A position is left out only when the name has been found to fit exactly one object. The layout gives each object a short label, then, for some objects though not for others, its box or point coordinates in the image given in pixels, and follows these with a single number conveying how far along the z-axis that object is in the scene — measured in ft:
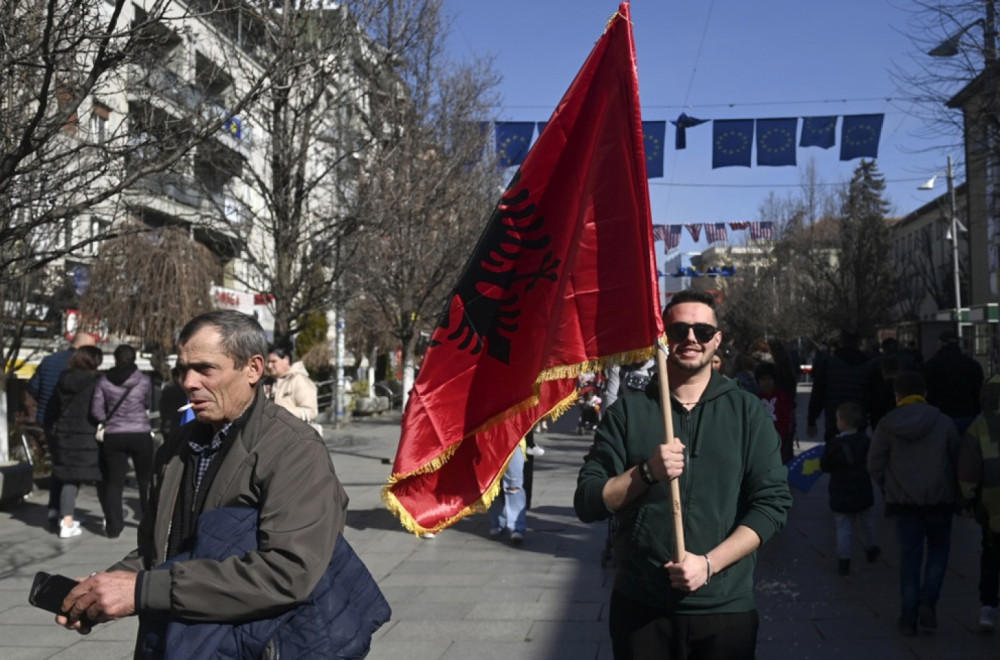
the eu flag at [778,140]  68.69
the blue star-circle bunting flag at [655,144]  69.00
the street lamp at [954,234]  104.58
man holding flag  10.75
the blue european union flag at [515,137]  73.10
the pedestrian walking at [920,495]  21.26
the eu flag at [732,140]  69.36
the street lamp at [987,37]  36.27
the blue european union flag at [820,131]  68.44
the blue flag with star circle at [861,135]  67.62
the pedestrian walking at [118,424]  34.27
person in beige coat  29.37
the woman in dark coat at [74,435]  33.96
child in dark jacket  26.94
